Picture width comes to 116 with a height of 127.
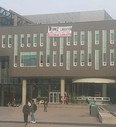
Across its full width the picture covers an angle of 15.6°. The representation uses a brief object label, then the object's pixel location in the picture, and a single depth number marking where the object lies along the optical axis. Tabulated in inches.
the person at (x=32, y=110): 1254.6
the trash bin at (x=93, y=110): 1687.7
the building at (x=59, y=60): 2989.7
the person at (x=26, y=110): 1115.9
